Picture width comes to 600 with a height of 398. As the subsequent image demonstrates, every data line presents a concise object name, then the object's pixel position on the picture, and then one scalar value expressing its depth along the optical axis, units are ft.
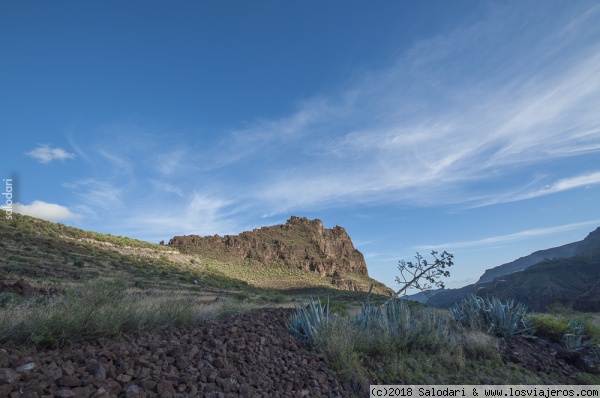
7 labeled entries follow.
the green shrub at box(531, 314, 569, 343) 35.10
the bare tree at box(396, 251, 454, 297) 31.12
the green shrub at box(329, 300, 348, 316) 40.62
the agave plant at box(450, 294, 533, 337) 35.27
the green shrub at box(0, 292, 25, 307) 25.61
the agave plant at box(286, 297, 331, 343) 24.62
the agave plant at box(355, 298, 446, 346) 26.61
